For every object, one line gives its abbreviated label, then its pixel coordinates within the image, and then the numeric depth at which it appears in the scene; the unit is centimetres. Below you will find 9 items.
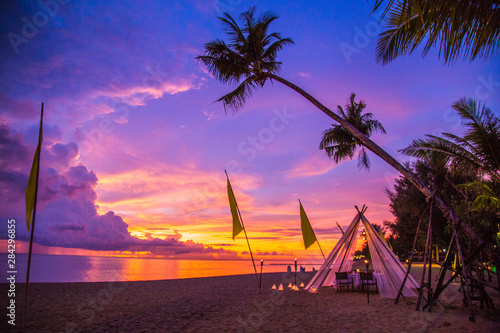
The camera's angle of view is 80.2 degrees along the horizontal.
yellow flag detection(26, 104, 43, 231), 512
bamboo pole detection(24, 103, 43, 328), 485
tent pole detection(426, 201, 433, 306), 695
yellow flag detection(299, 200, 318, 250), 1295
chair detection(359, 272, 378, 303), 1015
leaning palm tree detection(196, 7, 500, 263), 899
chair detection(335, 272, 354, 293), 1088
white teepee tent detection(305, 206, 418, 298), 945
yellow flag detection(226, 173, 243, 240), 1010
